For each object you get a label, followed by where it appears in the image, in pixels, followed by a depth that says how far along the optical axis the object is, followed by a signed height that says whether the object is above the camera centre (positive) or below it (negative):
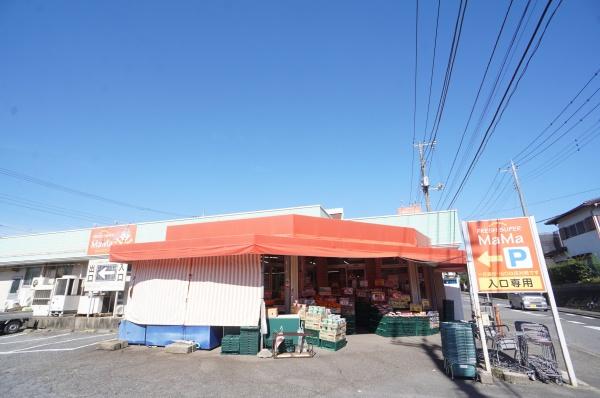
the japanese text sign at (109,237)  20.78 +4.00
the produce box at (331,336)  9.22 -1.23
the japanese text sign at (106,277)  15.89 +1.07
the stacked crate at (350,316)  11.72 -0.81
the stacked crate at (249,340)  8.83 -1.24
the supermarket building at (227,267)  9.67 +1.21
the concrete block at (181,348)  9.02 -1.46
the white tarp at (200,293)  9.48 +0.12
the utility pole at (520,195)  23.58 +7.17
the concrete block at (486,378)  6.35 -1.73
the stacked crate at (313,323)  9.77 -0.89
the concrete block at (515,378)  6.40 -1.75
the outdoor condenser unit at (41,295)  17.02 +0.22
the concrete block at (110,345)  9.79 -1.48
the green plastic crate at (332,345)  9.18 -1.49
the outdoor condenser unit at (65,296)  16.62 +0.15
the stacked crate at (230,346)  8.91 -1.40
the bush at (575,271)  23.92 +1.54
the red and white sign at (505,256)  7.26 +0.85
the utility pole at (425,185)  23.75 +8.19
